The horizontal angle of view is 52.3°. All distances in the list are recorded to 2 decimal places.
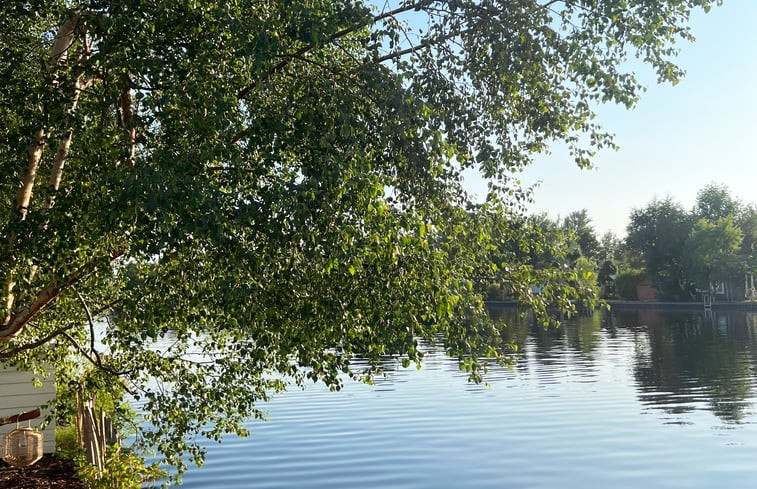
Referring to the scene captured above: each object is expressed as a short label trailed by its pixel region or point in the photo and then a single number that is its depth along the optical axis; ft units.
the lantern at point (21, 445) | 40.04
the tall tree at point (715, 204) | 342.64
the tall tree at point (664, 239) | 302.66
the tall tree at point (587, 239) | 392.27
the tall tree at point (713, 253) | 274.77
